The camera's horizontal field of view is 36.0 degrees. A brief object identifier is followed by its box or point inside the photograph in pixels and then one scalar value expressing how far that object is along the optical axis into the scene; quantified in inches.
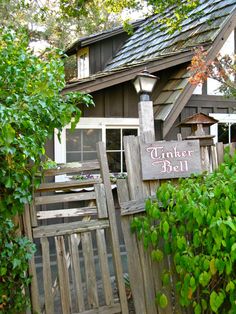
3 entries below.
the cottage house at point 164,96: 230.4
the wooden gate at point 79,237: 118.5
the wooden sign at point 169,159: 125.6
